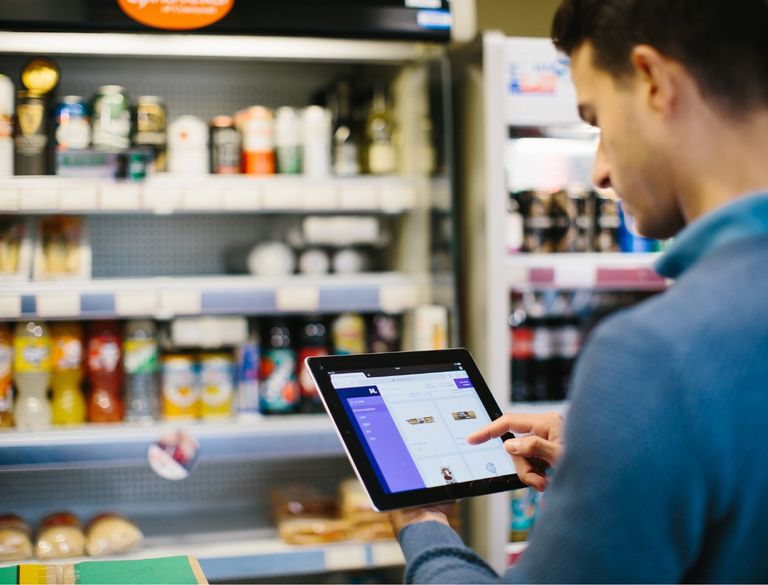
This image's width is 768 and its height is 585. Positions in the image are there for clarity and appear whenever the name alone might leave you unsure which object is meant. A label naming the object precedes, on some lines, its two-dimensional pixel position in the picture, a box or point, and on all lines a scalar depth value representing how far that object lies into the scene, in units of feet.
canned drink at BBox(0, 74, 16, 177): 8.02
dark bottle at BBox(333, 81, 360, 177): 9.05
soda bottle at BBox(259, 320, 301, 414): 8.84
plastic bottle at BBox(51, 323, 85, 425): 8.35
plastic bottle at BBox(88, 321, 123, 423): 8.52
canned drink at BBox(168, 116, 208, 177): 8.61
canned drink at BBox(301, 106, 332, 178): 8.84
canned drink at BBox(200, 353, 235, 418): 8.69
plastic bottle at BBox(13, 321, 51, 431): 8.21
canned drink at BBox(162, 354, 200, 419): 8.57
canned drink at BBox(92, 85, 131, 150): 8.25
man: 2.31
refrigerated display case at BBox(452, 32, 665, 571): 8.59
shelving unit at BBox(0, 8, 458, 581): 7.88
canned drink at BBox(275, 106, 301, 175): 8.84
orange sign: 7.73
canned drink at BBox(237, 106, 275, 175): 8.73
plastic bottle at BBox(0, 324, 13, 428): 8.09
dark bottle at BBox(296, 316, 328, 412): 9.01
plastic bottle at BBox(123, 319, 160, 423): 8.54
